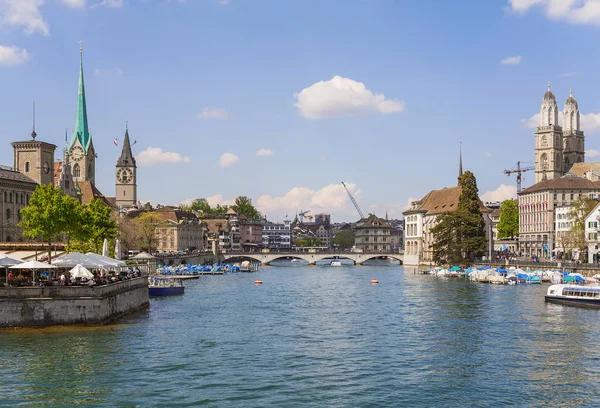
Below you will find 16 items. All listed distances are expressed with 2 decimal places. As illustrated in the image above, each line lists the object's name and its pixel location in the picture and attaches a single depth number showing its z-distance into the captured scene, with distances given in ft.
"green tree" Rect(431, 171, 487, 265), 407.44
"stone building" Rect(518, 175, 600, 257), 462.19
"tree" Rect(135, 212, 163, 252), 475.31
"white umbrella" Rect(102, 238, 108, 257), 211.82
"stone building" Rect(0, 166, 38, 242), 333.83
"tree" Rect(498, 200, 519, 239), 580.30
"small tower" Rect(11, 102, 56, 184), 373.20
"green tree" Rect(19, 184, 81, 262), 205.77
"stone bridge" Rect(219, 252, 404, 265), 563.48
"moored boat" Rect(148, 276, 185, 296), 253.44
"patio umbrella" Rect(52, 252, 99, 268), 162.53
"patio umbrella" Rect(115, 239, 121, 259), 229.76
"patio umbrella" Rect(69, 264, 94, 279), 153.28
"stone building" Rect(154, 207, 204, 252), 591.37
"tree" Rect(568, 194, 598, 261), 361.10
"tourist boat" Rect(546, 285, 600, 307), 212.02
